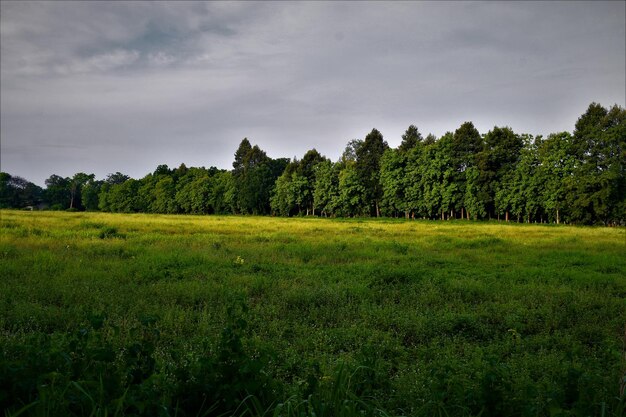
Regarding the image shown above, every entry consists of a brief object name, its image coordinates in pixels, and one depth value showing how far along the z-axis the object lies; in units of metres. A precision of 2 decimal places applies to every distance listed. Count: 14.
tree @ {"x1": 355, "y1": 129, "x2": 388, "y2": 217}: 69.56
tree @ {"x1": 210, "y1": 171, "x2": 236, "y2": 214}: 90.75
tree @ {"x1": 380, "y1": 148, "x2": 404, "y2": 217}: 65.50
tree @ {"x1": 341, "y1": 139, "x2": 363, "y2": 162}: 98.06
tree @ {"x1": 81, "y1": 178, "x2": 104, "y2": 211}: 138.12
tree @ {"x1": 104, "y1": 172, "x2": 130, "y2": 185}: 174.68
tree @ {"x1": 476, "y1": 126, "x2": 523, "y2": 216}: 57.09
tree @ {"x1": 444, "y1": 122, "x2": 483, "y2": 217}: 59.72
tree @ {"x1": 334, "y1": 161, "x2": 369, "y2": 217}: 68.50
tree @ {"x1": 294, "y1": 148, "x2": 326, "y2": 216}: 77.44
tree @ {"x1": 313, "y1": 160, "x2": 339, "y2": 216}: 71.38
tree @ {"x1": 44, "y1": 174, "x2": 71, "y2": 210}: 145.38
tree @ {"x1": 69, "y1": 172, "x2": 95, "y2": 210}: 147.38
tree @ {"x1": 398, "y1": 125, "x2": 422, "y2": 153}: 73.69
